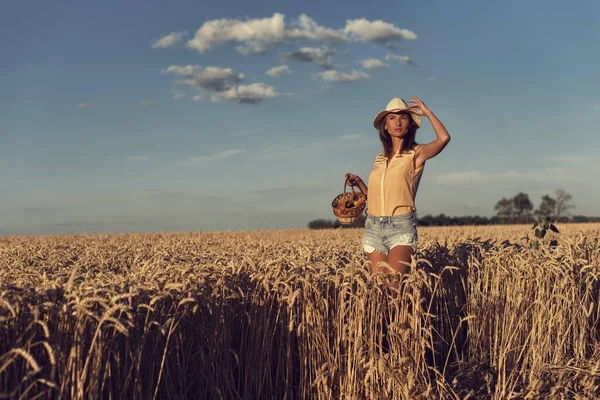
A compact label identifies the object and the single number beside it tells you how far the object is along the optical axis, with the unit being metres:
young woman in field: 5.88
